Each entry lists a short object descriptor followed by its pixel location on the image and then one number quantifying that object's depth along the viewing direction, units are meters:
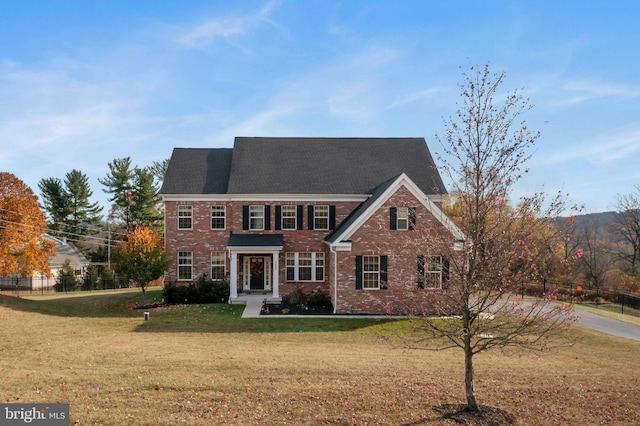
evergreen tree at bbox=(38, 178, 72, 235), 54.88
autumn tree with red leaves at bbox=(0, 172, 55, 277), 32.88
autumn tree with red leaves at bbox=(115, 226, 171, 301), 25.00
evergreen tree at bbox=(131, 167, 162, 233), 52.59
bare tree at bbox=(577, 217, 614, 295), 43.25
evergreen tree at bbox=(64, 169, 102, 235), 55.88
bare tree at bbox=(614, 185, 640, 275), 45.38
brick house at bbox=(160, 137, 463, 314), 27.20
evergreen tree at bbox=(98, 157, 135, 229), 53.62
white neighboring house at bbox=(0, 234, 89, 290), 47.05
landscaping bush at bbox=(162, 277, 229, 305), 26.22
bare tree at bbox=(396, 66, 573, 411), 8.80
